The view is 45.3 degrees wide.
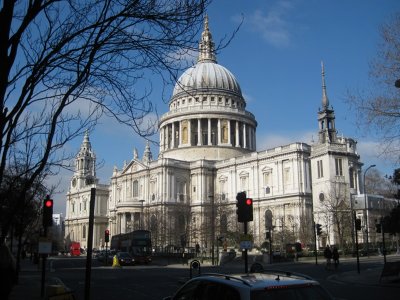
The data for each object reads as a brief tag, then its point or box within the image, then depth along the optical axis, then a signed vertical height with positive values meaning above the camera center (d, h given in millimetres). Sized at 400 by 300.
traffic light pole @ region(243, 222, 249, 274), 13719 +143
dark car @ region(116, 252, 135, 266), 47812 -1991
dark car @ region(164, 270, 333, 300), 6320 -673
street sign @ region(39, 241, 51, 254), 18125 -276
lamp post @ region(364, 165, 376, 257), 60406 +1330
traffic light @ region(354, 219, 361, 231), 30828 +779
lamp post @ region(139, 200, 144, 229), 86912 +3919
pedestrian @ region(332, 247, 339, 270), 34603 -1462
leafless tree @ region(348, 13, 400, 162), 20697 +5197
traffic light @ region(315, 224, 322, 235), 44275 +744
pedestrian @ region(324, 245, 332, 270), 33906 -1390
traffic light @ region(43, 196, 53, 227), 18312 +1029
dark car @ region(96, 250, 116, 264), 57969 -2260
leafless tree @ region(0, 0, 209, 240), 9070 +4206
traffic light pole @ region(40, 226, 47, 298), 18436 -1055
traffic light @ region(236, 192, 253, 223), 15195 +895
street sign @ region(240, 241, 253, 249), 15195 -206
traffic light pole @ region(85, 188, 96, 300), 10298 -139
